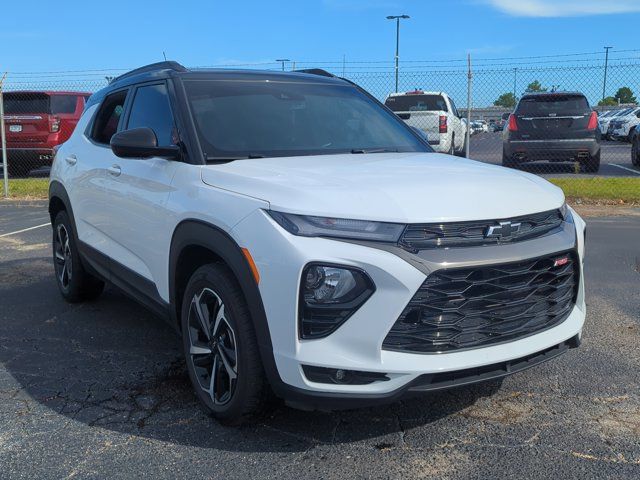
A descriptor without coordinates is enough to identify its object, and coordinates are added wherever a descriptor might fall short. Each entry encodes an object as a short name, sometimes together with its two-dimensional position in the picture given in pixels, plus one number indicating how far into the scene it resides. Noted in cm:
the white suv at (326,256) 267
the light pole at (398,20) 4088
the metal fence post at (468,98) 1104
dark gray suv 1356
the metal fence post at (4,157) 1251
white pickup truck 1462
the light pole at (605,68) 1151
